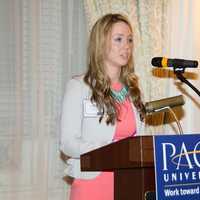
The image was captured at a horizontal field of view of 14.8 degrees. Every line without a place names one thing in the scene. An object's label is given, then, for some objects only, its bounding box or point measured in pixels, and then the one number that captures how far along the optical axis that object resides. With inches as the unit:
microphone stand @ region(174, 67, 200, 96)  133.4
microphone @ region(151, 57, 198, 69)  136.7
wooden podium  99.8
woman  135.1
